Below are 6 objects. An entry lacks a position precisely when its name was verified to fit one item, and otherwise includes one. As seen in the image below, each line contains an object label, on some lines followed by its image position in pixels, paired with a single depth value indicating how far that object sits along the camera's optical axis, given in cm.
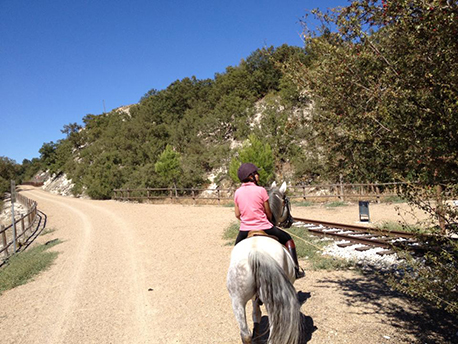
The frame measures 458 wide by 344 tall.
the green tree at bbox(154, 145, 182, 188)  2934
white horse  321
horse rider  392
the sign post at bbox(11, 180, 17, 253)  1260
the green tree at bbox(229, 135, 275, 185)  2377
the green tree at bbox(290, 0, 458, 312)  271
